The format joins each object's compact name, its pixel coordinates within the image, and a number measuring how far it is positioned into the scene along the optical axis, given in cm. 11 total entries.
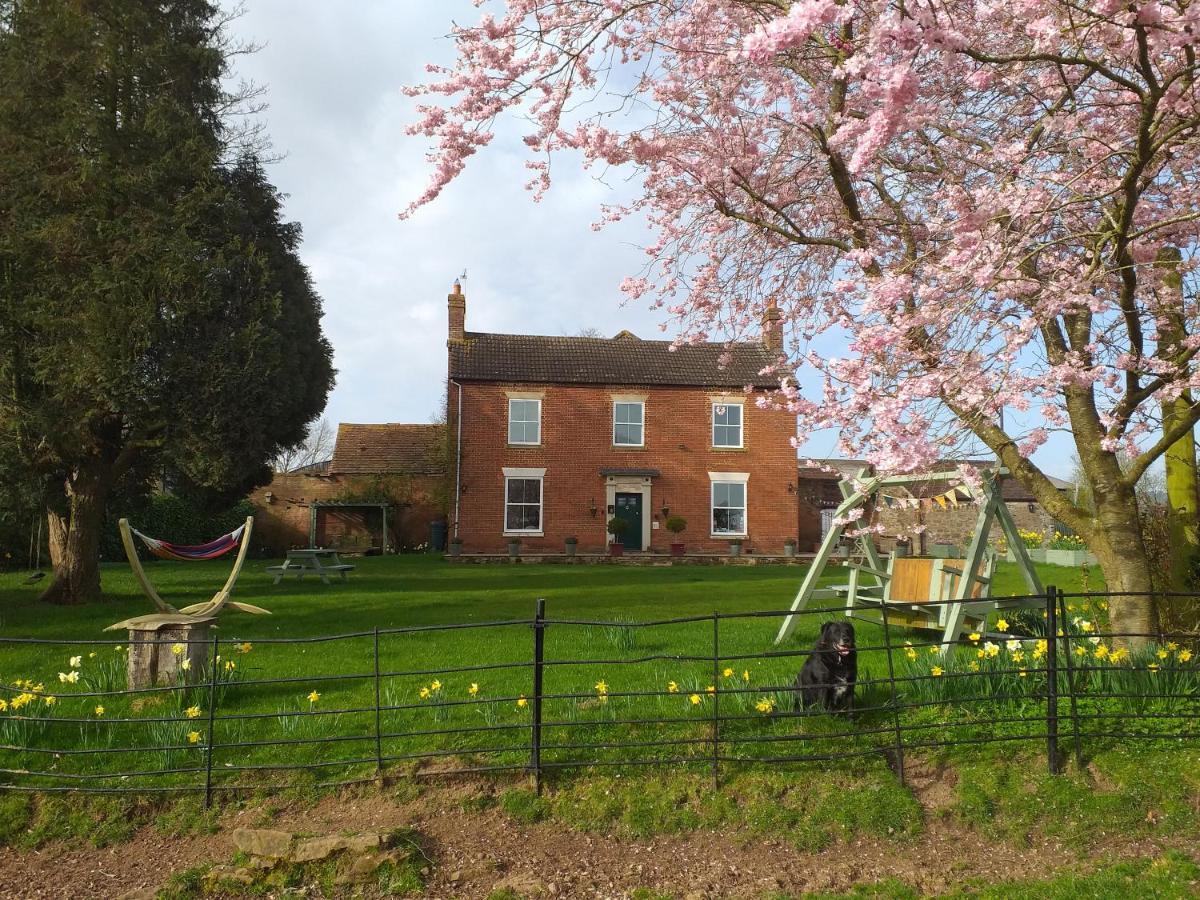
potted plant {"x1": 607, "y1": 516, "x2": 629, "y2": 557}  2533
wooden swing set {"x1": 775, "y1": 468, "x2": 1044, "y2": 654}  743
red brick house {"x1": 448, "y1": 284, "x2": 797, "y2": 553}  2634
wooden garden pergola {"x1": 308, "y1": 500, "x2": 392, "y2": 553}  2908
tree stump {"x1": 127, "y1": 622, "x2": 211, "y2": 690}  686
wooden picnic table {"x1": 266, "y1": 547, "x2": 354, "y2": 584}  1688
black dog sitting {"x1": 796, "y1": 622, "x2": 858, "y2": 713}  579
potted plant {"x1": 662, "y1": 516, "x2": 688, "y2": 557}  2588
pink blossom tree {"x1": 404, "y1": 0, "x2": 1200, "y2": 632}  529
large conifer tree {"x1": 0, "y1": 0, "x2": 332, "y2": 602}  1222
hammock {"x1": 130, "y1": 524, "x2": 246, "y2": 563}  923
